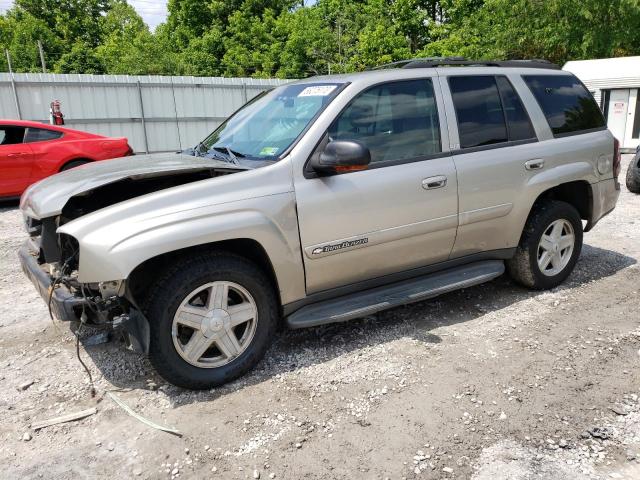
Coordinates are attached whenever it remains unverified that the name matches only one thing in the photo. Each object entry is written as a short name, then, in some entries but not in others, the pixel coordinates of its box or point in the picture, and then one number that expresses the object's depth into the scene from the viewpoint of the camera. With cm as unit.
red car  859
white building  1578
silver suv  300
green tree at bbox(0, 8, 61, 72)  4175
